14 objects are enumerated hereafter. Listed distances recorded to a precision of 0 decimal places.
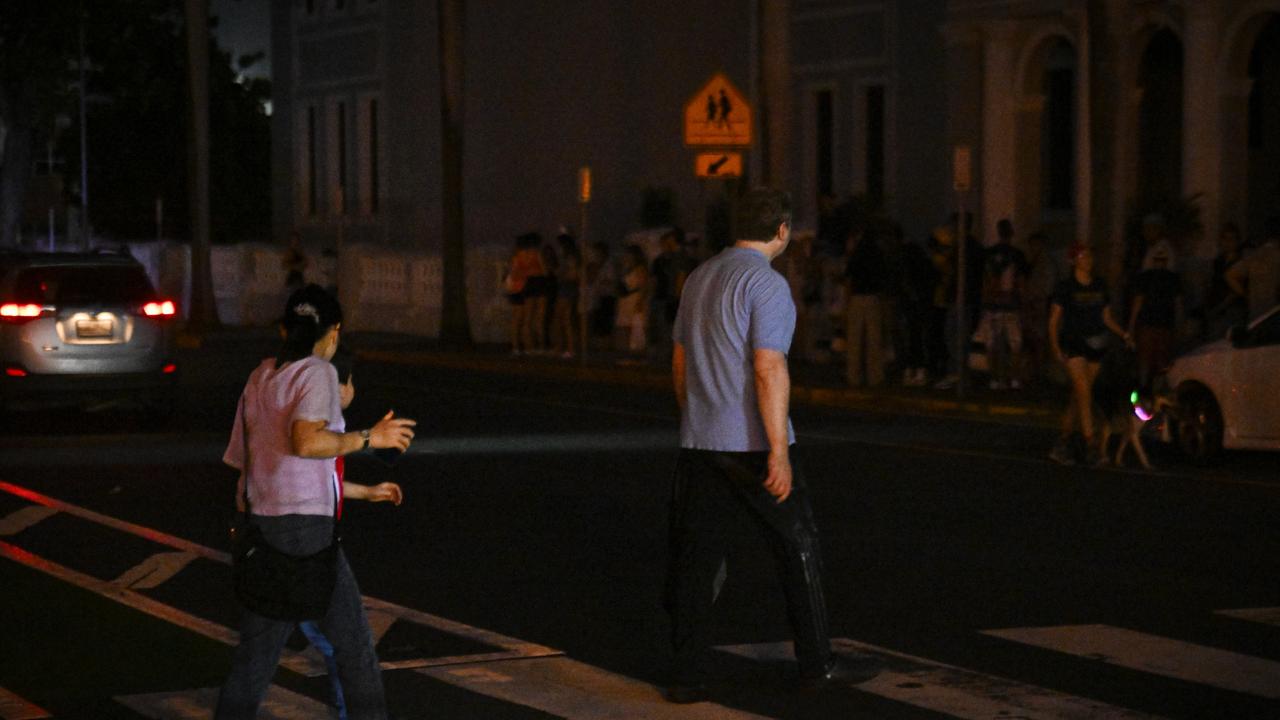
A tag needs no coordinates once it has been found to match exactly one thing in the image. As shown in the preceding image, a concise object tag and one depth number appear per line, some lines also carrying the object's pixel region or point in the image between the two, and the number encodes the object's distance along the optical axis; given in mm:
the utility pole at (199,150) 40156
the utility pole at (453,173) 33219
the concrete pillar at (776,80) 25938
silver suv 20188
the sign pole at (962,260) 22078
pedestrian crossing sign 25031
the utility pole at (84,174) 59094
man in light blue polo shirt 8188
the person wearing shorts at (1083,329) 16984
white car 16531
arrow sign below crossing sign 25172
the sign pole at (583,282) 27297
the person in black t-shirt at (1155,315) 21203
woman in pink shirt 7082
